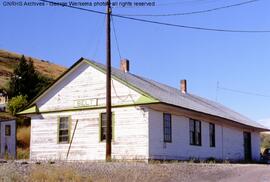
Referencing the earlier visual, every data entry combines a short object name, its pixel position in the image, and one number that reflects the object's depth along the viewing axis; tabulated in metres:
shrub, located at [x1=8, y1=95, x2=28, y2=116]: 50.94
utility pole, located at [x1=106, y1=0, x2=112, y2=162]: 22.98
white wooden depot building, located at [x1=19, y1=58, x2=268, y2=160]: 25.70
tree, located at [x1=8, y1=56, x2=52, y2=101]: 59.12
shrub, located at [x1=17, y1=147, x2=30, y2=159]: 33.97
